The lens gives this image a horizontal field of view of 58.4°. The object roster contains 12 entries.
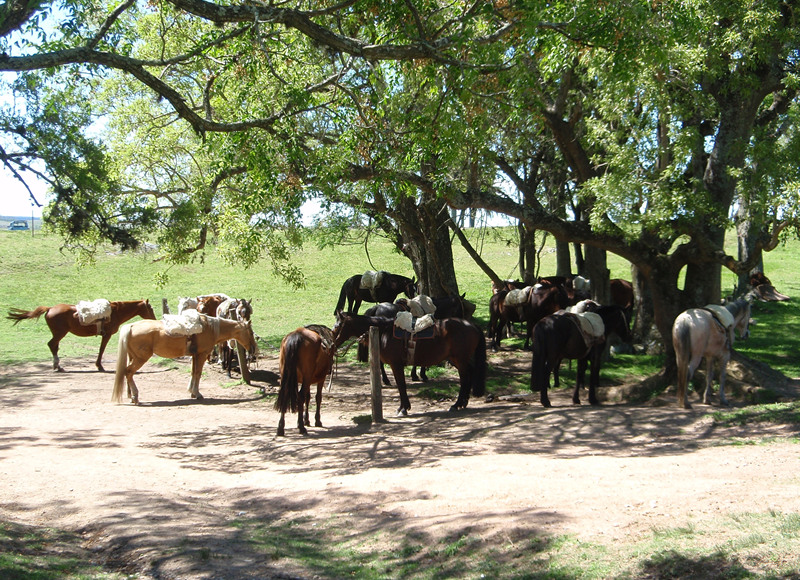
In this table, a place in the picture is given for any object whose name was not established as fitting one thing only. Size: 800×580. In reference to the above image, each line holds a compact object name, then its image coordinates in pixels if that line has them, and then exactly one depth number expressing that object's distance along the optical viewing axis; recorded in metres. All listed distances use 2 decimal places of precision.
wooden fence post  11.69
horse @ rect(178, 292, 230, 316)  17.02
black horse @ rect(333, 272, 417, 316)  20.52
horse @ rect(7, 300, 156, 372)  17.00
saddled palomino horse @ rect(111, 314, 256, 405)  13.36
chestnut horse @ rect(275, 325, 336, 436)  10.91
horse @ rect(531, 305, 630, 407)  12.55
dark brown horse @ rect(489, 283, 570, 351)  17.80
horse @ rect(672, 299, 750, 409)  11.98
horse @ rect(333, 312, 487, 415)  12.50
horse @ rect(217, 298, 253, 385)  15.43
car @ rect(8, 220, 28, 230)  48.66
